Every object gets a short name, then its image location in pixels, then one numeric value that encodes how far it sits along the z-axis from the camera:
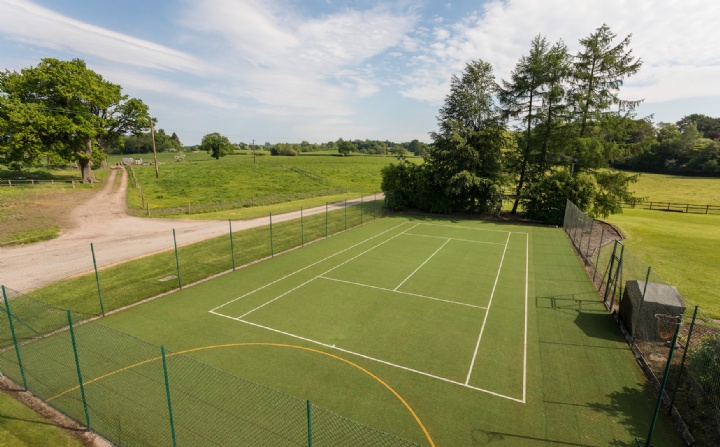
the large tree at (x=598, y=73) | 28.65
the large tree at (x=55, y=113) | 36.66
